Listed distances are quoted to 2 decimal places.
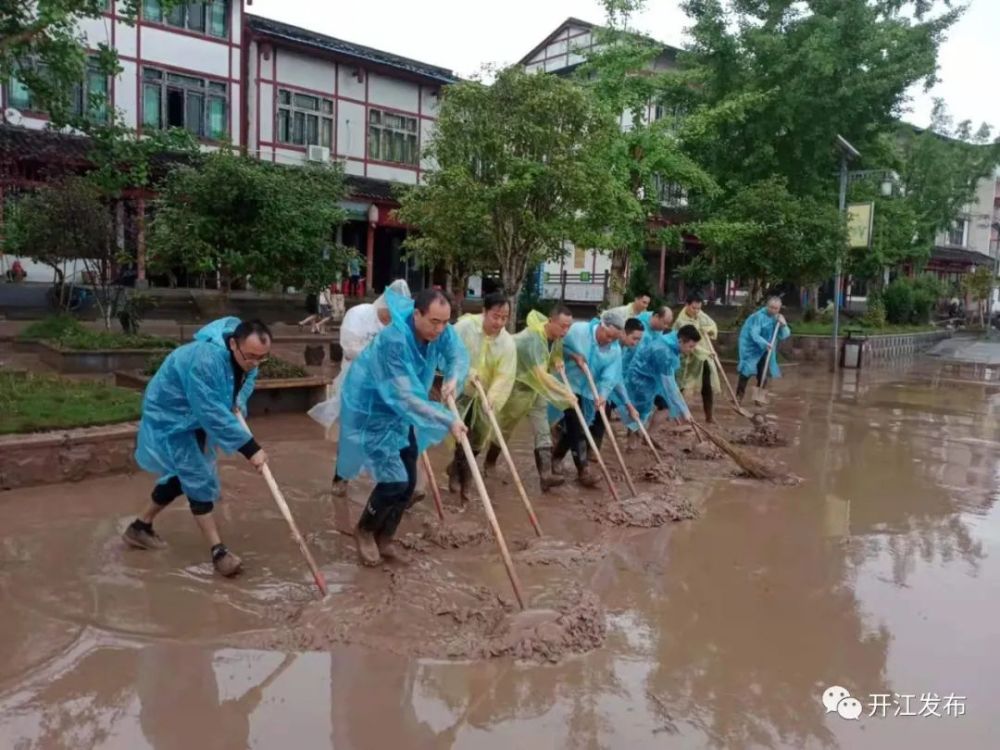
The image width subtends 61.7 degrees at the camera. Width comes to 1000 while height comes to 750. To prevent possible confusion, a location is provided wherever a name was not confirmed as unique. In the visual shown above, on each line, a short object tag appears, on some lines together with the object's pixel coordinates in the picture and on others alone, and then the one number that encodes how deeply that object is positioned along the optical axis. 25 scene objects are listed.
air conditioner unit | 19.74
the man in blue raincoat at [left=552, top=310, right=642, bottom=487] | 6.56
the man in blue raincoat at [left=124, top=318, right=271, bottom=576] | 4.15
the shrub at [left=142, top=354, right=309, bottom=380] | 9.00
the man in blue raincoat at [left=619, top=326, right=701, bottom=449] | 7.80
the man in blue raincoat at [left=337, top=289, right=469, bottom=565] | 4.37
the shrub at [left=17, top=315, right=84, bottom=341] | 12.92
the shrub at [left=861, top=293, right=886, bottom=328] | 24.73
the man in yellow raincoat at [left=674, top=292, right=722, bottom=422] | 9.44
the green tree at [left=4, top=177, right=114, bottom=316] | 11.66
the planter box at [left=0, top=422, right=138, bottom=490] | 5.67
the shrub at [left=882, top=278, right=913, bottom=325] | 26.92
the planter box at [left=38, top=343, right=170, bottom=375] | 11.09
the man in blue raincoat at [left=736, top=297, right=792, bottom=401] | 10.14
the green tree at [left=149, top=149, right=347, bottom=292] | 10.24
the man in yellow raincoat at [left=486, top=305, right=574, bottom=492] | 6.25
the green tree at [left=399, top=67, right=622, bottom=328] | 12.08
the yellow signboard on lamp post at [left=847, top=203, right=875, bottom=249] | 17.48
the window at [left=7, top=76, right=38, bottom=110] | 16.84
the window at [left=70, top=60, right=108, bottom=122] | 17.06
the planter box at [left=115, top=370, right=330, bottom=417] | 8.82
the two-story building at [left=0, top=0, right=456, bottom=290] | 18.42
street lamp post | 16.95
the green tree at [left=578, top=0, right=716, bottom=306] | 14.96
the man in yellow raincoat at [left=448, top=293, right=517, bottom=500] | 5.68
